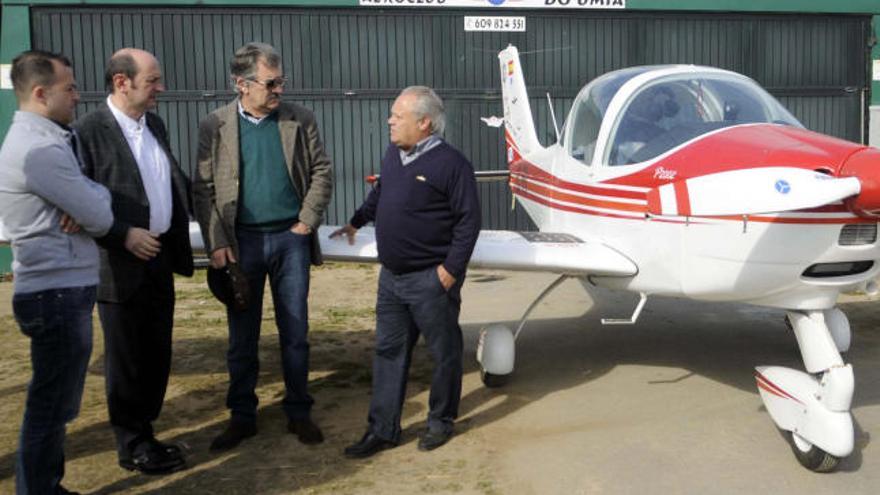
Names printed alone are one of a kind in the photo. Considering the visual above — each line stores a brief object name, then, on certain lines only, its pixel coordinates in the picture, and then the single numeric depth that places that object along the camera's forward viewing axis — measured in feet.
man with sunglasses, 13.52
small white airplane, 12.56
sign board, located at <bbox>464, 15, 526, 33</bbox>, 37.09
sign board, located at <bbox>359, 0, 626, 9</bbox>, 36.32
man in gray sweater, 10.27
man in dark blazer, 12.24
